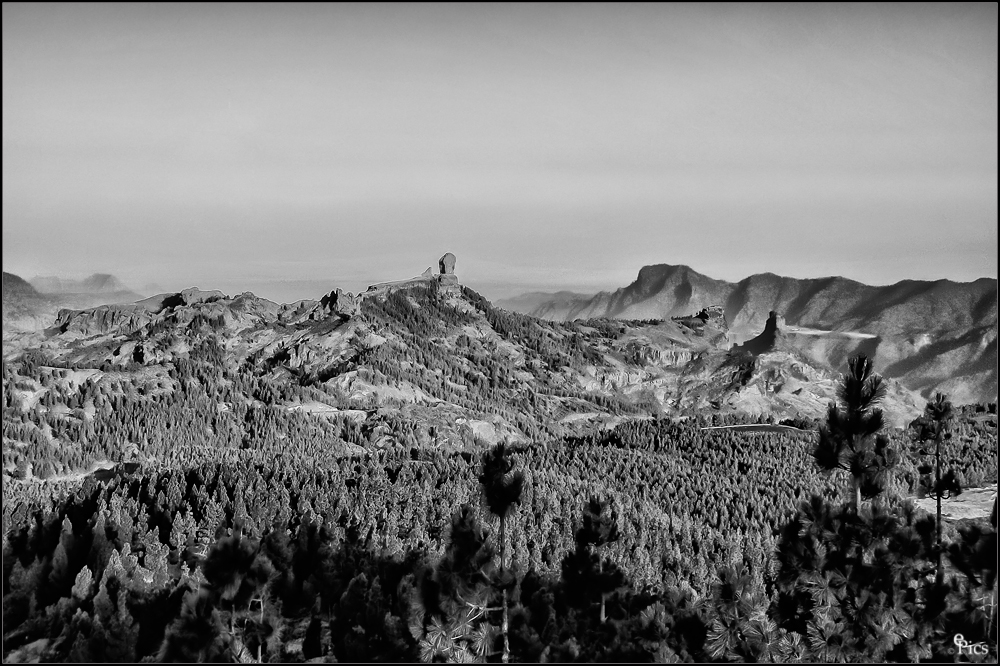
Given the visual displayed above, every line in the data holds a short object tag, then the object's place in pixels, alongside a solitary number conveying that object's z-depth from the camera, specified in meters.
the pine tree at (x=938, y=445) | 43.78
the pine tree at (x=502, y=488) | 40.47
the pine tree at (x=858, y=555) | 36.94
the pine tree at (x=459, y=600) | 39.12
